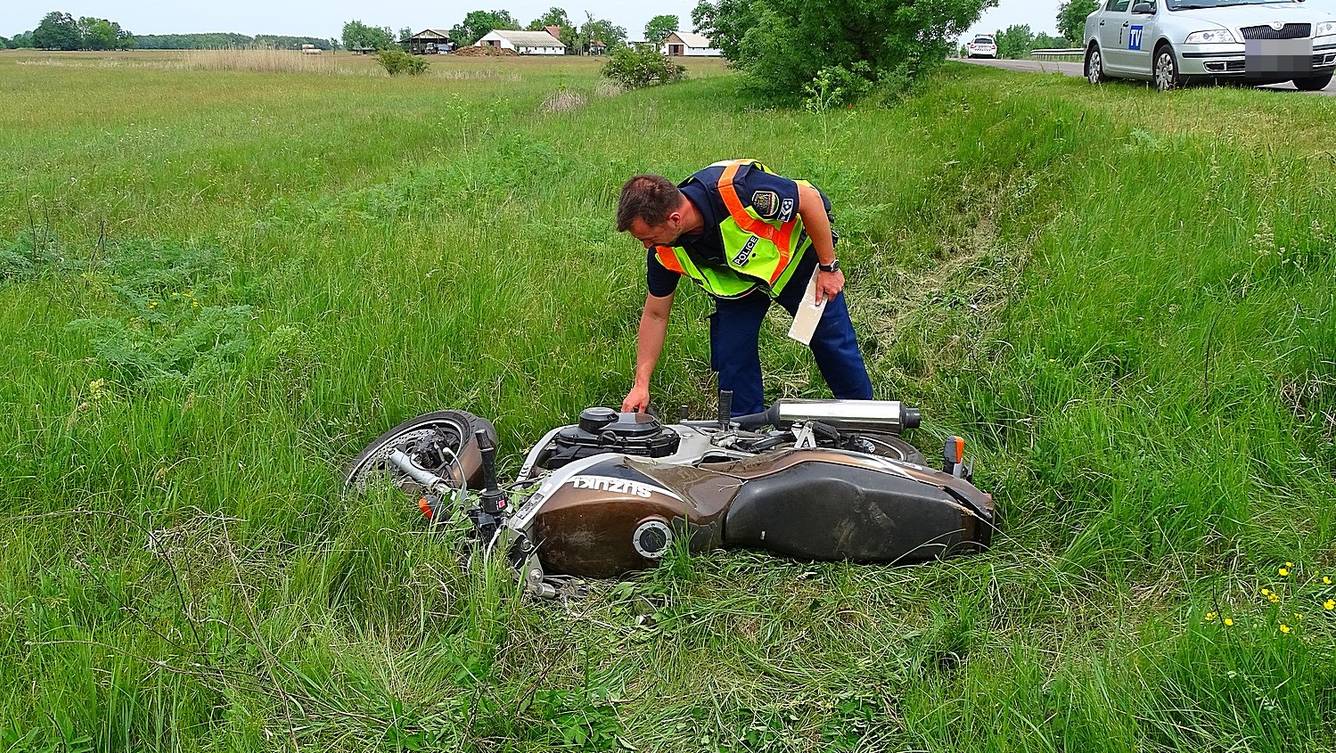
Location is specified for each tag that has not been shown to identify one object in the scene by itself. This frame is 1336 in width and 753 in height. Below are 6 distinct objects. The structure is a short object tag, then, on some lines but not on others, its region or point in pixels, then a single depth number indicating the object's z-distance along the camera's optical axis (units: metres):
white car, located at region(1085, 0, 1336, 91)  9.41
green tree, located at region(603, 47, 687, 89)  26.70
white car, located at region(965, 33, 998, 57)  46.16
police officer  3.61
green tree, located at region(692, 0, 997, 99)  14.61
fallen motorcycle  3.14
